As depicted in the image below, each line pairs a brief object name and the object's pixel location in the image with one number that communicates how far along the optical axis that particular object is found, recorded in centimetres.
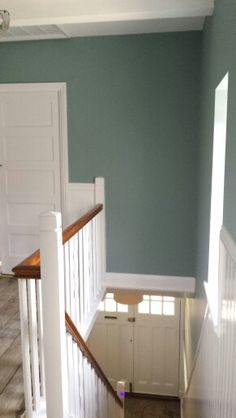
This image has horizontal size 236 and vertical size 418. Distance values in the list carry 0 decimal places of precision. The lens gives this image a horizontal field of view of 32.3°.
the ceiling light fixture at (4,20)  203
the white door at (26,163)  436
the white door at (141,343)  646
